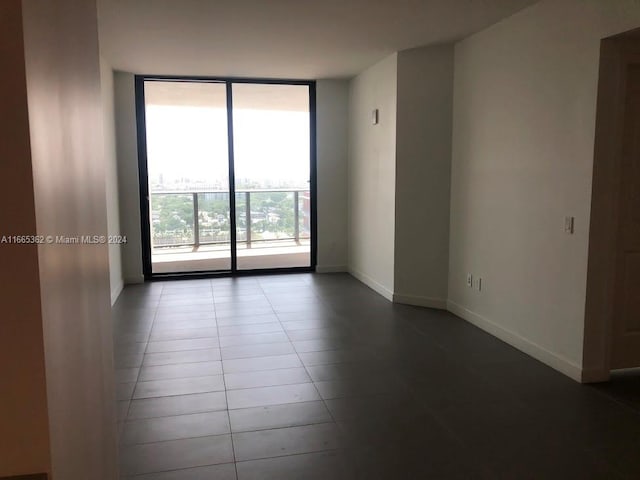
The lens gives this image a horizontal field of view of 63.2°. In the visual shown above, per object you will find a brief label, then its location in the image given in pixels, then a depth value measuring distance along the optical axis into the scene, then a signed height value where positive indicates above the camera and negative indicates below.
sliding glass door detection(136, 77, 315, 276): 6.82 +0.07
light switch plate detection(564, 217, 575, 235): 3.49 -0.34
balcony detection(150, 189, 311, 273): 7.07 -0.76
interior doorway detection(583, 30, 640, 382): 3.26 -0.30
